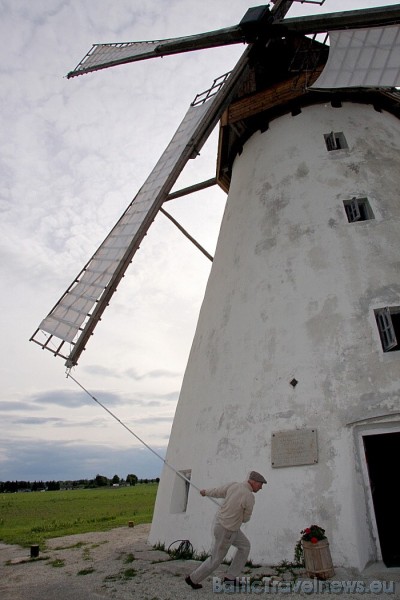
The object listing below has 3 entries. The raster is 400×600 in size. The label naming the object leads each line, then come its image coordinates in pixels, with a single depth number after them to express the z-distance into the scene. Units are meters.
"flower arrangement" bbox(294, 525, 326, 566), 5.38
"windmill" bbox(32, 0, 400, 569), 6.34
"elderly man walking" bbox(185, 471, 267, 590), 5.20
